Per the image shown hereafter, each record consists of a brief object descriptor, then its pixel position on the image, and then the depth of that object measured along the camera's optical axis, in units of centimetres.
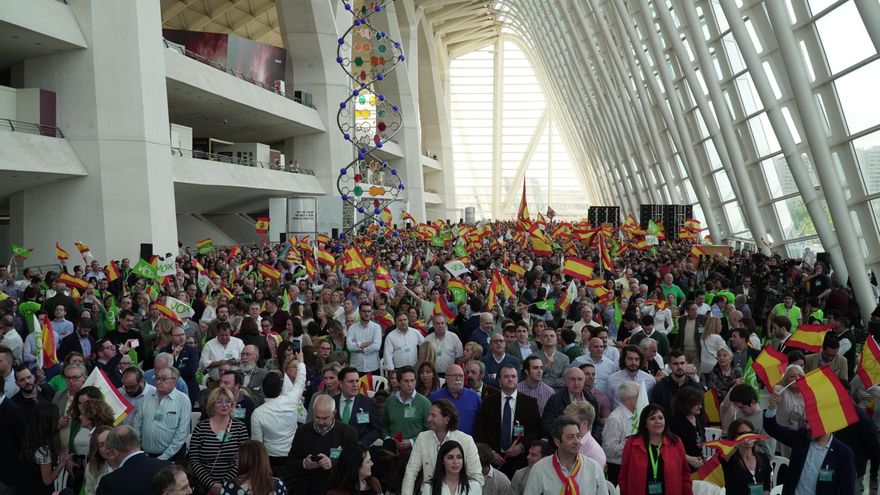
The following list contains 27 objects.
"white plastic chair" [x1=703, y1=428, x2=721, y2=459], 823
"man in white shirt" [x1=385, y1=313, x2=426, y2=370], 1134
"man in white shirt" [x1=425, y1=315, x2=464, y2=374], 1129
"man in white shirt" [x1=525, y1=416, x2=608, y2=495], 629
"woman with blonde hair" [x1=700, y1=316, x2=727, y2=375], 1096
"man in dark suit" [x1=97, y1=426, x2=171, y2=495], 576
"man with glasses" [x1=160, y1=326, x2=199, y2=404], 1002
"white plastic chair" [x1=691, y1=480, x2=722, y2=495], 680
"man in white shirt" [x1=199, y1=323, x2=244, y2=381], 1033
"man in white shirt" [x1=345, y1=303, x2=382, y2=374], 1170
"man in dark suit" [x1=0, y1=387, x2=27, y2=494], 726
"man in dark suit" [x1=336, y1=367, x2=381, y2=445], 798
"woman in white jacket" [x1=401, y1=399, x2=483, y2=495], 648
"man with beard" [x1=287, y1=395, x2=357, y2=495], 686
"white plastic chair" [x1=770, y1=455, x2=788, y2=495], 745
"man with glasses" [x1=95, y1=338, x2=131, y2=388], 965
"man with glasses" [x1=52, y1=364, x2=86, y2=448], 806
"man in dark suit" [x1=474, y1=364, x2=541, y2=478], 786
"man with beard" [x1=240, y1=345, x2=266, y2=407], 925
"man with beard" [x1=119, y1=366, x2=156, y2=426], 811
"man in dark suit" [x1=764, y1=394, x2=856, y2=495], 647
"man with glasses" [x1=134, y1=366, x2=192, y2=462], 776
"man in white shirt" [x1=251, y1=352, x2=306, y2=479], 761
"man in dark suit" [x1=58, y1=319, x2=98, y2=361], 1111
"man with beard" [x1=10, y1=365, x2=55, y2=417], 801
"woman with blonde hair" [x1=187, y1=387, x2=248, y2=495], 682
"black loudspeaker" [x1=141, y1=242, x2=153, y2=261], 2547
